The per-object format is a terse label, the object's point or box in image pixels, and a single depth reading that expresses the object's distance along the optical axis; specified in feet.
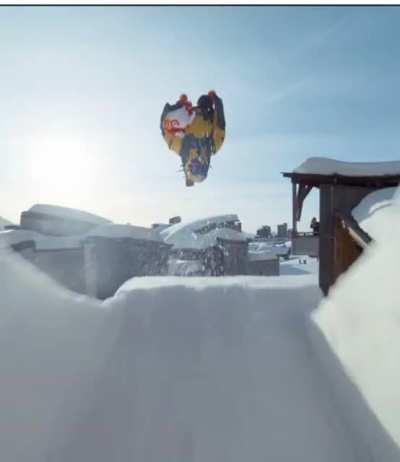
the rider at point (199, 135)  35.42
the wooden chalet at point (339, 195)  20.12
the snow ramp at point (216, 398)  10.95
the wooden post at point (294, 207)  24.93
